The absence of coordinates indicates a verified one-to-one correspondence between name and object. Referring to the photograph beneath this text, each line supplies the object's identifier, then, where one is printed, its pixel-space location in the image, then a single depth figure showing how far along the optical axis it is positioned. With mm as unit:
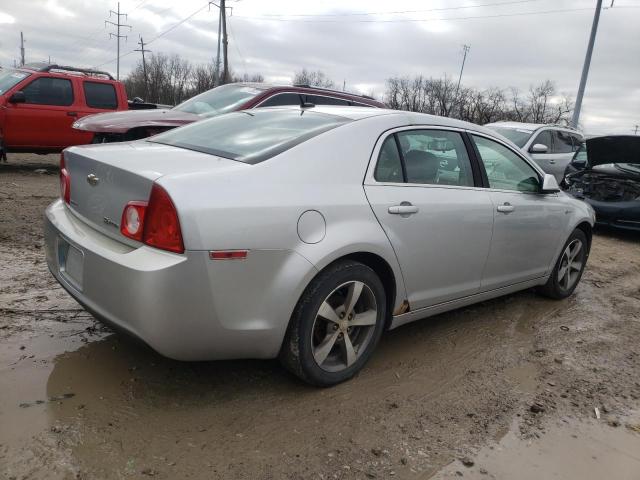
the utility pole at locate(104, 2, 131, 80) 71356
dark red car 7516
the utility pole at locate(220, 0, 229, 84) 33719
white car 10828
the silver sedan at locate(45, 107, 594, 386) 2408
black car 7902
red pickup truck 9086
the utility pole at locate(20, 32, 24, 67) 89875
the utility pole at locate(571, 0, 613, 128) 20406
